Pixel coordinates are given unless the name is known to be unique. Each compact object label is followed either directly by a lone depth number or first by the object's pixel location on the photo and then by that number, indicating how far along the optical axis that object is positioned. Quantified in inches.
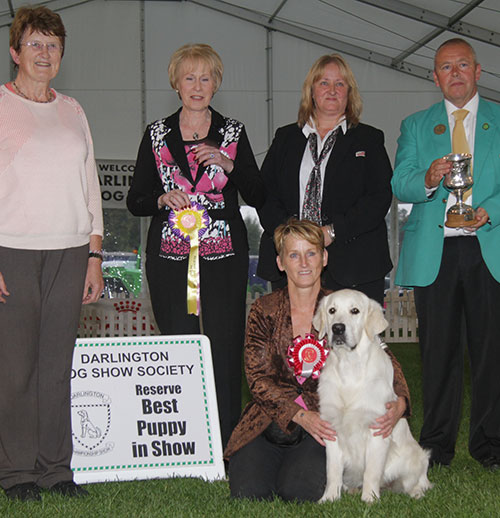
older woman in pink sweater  102.9
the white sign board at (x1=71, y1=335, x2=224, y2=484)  123.0
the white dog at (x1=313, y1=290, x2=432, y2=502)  102.8
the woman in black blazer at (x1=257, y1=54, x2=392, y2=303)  130.4
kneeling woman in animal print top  108.8
